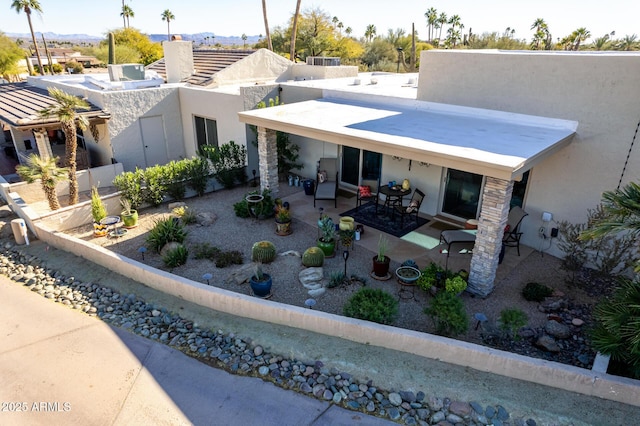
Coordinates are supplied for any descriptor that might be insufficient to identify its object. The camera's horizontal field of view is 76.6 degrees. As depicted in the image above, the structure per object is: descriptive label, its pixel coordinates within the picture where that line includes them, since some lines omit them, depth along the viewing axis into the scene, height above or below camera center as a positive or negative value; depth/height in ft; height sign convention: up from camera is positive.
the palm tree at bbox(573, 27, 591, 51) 135.85 +5.86
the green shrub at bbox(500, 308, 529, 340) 22.97 -14.18
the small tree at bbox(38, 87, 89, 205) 38.96 -6.94
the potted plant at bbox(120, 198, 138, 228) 38.96 -15.13
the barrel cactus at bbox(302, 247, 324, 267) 31.63 -15.08
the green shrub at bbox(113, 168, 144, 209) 41.38 -13.26
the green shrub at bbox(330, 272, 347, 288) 29.60 -15.66
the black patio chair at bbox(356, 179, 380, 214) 43.47 -14.07
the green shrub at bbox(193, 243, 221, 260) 33.93 -16.05
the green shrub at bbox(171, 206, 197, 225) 39.96 -15.45
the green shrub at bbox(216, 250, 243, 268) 32.63 -15.99
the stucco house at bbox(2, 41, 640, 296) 27.73 -5.99
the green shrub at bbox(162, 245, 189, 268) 32.24 -15.56
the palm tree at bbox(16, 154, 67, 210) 39.01 -11.59
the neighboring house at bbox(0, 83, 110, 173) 46.83 -9.22
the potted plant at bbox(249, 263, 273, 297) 28.02 -15.04
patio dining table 38.81 -12.74
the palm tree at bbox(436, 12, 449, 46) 217.95 +16.45
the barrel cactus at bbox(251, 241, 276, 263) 32.55 -15.19
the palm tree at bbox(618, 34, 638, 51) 117.21 +3.12
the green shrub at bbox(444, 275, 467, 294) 26.68 -14.30
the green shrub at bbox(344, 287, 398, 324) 24.52 -14.56
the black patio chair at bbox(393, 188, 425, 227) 38.67 -13.83
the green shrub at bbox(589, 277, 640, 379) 19.49 -12.69
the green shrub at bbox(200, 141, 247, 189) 47.52 -12.60
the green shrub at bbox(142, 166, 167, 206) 42.91 -13.70
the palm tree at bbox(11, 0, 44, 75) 133.49 +12.22
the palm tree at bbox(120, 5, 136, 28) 217.56 +17.69
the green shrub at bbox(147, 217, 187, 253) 34.63 -14.97
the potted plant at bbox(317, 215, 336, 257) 33.58 -14.71
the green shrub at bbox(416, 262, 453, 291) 27.81 -14.51
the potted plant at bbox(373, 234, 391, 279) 29.99 -14.83
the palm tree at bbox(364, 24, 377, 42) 225.97 +9.80
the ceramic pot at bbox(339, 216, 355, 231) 35.22 -14.12
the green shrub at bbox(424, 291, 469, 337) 23.34 -14.20
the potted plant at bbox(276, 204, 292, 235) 37.11 -14.75
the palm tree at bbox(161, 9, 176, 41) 255.50 +18.83
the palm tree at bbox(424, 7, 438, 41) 218.79 +18.03
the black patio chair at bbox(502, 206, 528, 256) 32.37 -12.93
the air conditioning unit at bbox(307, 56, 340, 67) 73.92 -1.89
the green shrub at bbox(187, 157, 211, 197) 45.65 -13.32
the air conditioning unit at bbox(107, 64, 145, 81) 58.44 -3.34
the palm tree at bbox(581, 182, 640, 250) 18.58 -7.07
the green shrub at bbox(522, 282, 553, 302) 27.86 -15.38
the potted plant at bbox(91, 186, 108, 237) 37.42 -14.62
